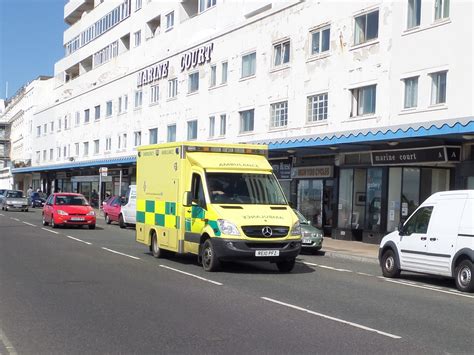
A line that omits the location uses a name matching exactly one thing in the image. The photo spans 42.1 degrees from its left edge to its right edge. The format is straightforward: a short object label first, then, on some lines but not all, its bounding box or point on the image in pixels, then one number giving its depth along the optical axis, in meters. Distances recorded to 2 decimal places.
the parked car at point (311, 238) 18.72
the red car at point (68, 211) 26.33
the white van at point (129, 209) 28.73
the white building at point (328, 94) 20.36
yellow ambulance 12.63
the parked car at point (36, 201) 56.44
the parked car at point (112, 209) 31.31
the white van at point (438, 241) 11.59
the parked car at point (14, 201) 45.22
